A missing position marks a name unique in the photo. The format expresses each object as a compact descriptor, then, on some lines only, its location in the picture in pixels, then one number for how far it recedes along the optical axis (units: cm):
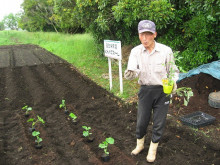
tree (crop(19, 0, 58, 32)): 2785
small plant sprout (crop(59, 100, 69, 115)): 508
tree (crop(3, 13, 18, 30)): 11725
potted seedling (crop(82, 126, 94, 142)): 366
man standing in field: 279
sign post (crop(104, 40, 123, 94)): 555
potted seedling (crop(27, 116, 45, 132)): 422
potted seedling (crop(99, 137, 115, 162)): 321
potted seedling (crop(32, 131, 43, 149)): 365
